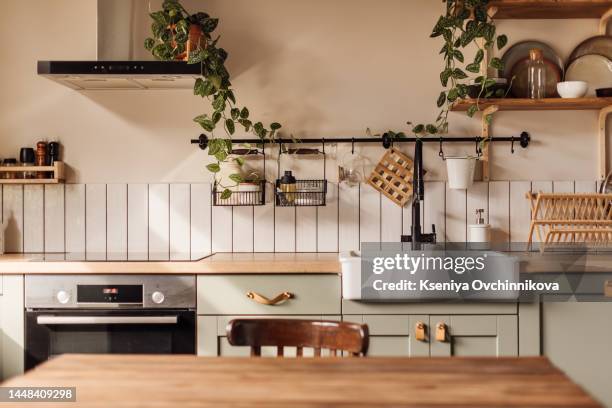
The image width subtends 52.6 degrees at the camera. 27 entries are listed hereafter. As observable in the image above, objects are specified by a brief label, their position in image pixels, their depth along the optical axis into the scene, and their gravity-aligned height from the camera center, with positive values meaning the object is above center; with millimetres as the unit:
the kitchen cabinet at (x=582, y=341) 2322 -528
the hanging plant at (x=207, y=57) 2734 +642
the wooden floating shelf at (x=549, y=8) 2775 +890
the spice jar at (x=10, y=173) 2945 +130
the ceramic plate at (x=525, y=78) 2971 +588
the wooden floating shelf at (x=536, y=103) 2748 +441
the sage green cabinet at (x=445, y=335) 2348 -512
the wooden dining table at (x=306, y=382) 1015 -328
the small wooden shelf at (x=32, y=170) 2910 +142
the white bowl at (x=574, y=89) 2762 +501
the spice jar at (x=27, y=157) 2963 +208
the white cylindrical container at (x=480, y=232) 2879 -149
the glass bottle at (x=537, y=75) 2828 +579
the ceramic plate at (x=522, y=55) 2986 +706
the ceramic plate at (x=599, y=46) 2967 +742
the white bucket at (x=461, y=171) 2844 +136
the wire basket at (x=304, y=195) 2869 +25
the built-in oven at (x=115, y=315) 2406 -449
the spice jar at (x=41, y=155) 2973 +218
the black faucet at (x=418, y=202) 2725 -7
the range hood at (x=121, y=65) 2588 +568
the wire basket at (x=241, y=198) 2891 +11
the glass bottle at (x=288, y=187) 2844 +62
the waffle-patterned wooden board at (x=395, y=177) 2982 +113
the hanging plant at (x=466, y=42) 2719 +708
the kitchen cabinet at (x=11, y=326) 2445 -499
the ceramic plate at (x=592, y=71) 2957 +619
